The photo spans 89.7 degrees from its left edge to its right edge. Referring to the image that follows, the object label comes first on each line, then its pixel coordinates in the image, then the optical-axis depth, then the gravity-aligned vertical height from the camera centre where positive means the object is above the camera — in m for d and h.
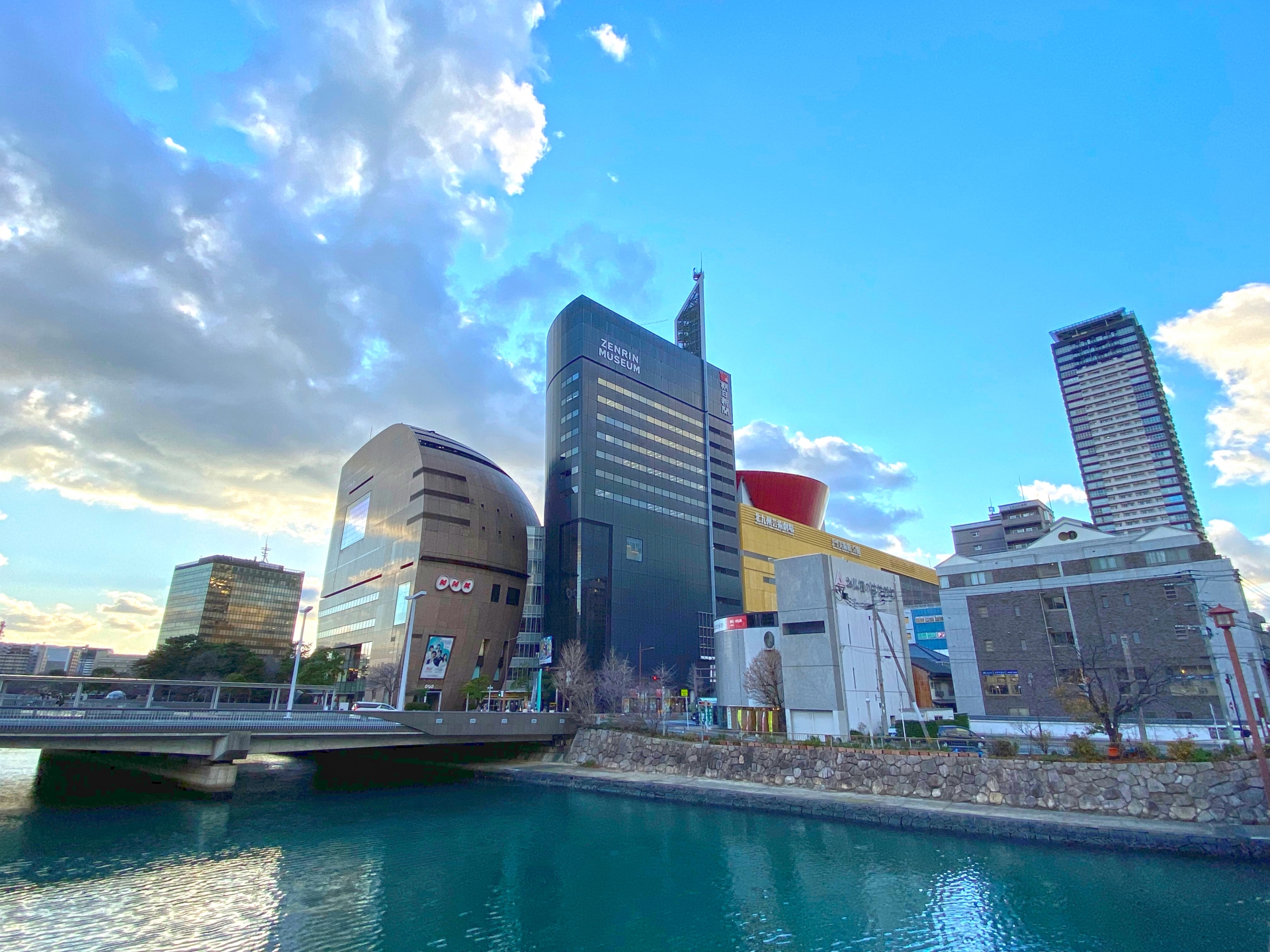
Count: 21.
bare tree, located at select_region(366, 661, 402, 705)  82.56 +1.79
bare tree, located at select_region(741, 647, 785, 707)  55.19 +1.02
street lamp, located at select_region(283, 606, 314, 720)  47.29 +3.76
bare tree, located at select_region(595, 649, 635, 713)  64.62 +0.68
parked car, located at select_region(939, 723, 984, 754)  36.84 -2.95
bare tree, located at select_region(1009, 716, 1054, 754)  35.42 -2.85
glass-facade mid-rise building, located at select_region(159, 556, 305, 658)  194.88 +23.32
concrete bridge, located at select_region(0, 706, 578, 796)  33.84 -2.40
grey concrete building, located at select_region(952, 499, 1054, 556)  166.38 +41.49
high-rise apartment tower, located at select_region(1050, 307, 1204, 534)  162.38 +66.20
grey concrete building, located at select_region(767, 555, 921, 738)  48.97 +2.79
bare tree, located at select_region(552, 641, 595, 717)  59.50 +1.31
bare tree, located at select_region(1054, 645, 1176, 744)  44.91 +0.50
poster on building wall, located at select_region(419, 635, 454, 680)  88.69 +4.67
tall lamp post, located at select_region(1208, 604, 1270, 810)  22.48 +1.01
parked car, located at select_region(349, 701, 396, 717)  57.06 -1.12
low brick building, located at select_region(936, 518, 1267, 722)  47.53 +5.71
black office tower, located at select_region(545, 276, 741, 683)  94.69 +30.45
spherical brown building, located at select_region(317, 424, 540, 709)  89.69 +17.60
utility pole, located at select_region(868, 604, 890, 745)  50.12 -0.83
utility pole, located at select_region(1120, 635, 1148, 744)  48.69 +2.09
